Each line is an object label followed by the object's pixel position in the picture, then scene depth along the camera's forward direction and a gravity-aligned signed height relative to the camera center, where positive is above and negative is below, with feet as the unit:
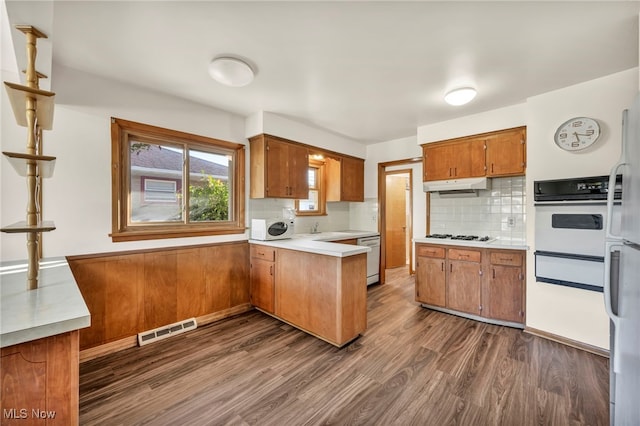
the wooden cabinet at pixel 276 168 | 10.90 +1.90
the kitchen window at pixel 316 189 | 15.11 +1.30
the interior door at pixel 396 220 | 18.26 -0.62
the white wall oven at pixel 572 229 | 7.48 -0.53
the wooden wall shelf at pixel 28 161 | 3.55 +0.74
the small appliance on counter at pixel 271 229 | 10.50 -0.73
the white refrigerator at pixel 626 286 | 3.41 -1.15
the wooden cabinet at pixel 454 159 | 10.71 +2.26
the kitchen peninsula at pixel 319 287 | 8.02 -2.55
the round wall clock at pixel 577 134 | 7.88 +2.44
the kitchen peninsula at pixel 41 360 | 2.63 -1.59
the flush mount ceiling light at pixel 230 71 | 6.81 +3.79
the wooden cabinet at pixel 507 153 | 9.71 +2.26
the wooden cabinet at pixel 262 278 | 10.18 -2.71
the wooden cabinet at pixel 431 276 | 10.87 -2.77
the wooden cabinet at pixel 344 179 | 14.62 +1.88
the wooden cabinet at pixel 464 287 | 10.03 -2.97
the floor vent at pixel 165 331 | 8.33 -4.05
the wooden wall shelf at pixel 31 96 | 3.64 +1.69
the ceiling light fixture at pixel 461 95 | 8.21 +3.72
